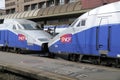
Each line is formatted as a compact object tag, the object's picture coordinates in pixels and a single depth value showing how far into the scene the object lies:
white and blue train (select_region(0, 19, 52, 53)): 22.80
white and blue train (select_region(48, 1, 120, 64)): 15.48
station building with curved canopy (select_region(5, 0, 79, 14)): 74.55
